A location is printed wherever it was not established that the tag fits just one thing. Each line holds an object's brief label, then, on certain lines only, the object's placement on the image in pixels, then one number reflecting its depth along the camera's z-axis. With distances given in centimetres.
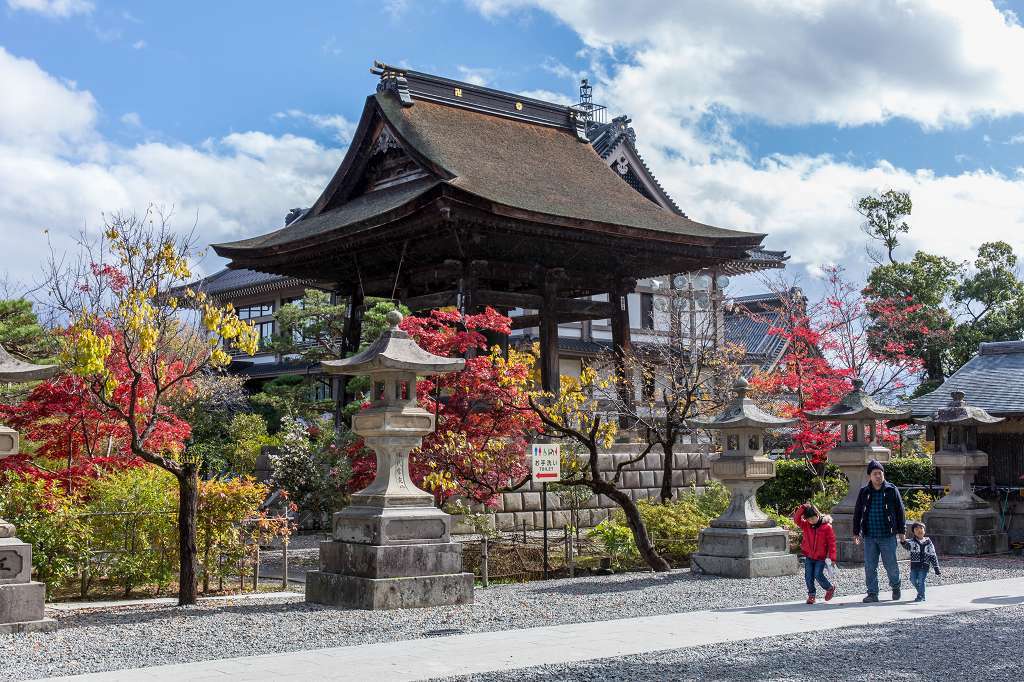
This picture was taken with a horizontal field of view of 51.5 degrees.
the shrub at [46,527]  1252
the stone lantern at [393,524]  1148
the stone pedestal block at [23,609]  975
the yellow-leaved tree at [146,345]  1202
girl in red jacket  1202
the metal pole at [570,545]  1524
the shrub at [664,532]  1627
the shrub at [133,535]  1334
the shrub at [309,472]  2100
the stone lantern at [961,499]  1812
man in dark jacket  1212
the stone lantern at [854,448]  1717
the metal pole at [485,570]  1438
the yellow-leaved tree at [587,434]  1525
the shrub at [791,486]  2514
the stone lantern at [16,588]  978
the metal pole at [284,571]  1418
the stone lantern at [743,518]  1432
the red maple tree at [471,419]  1641
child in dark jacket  1212
